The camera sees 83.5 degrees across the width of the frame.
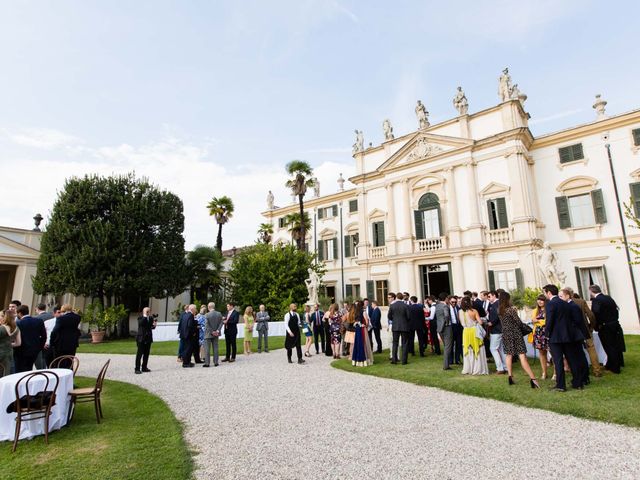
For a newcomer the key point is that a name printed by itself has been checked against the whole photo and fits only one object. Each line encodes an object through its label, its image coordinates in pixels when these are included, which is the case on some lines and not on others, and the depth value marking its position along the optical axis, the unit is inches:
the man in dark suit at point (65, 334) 307.6
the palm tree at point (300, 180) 1155.9
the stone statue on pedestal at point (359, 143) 1141.7
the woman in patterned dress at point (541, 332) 294.4
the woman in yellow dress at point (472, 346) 323.9
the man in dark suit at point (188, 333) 424.2
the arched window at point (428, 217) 947.3
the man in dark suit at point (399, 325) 386.2
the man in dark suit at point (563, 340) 254.7
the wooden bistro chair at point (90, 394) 214.7
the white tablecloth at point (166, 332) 816.9
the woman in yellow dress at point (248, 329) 516.2
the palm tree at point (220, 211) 1282.0
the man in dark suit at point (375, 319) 486.9
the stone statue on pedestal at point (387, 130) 1073.5
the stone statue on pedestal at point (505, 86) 880.9
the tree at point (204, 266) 1056.8
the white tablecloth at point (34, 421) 193.9
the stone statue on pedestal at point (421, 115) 1006.4
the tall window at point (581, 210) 777.6
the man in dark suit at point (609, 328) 301.6
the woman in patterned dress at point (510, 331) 278.1
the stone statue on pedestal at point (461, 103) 939.3
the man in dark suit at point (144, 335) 398.8
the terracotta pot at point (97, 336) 816.3
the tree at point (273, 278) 991.6
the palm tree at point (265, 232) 1417.3
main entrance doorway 919.7
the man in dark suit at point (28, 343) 261.4
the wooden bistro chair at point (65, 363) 314.7
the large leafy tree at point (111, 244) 834.8
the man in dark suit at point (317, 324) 528.1
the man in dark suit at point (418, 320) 429.1
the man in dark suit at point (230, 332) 467.2
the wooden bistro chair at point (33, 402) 187.3
